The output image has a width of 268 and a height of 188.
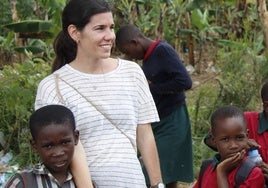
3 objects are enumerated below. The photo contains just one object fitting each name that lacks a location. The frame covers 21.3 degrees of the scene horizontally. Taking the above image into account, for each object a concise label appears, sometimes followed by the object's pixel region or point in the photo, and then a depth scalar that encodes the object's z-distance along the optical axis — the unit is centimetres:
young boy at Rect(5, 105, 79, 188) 285
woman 309
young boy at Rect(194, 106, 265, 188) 314
